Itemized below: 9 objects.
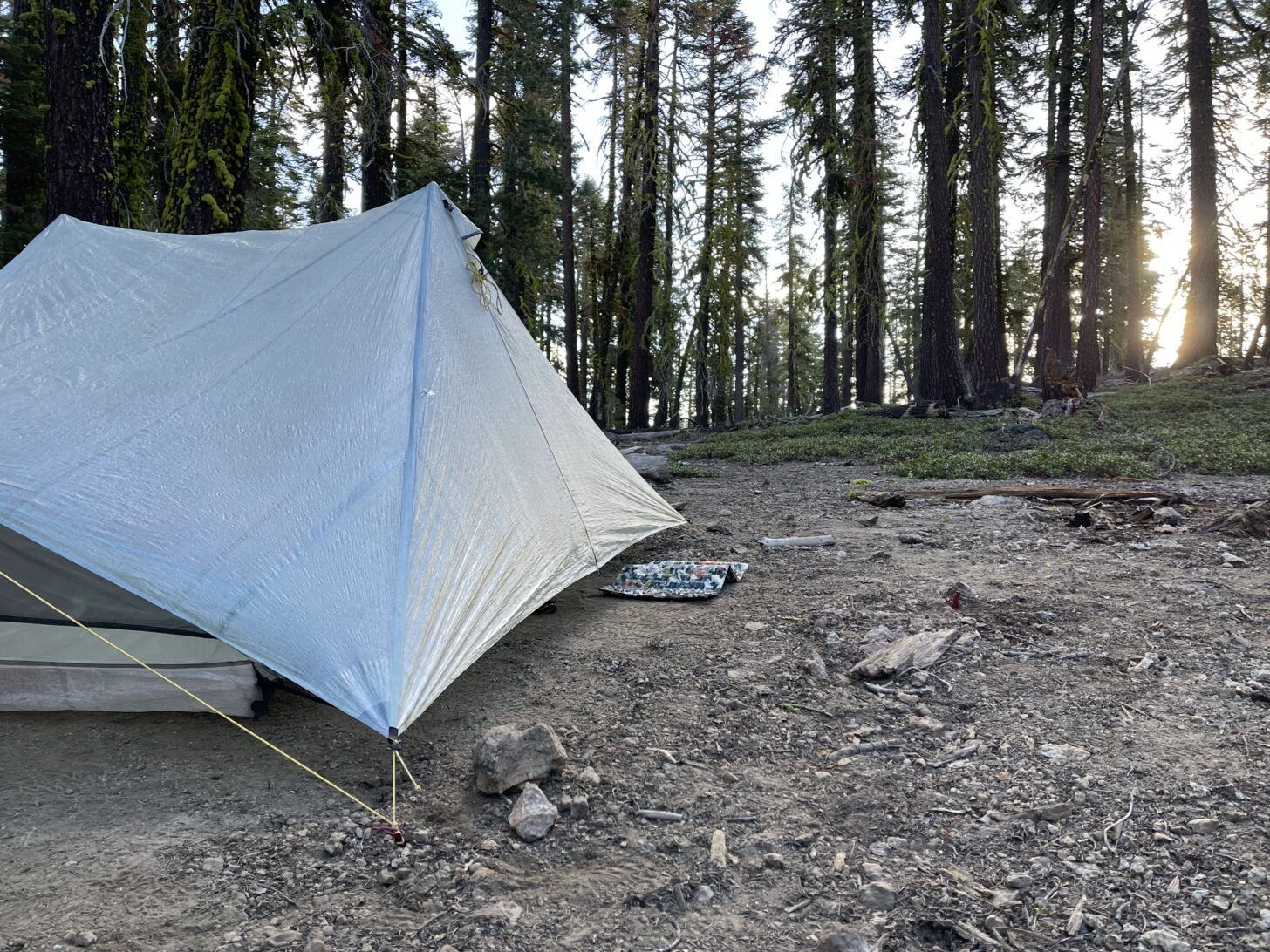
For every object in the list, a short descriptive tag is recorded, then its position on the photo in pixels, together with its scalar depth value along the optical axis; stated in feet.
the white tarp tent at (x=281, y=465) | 7.77
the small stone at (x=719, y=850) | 6.01
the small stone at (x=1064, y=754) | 7.14
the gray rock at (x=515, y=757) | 7.00
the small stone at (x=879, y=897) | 5.44
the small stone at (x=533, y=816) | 6.40
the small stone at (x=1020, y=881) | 5.55
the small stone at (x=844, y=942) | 4.97
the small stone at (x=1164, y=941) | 4.81
